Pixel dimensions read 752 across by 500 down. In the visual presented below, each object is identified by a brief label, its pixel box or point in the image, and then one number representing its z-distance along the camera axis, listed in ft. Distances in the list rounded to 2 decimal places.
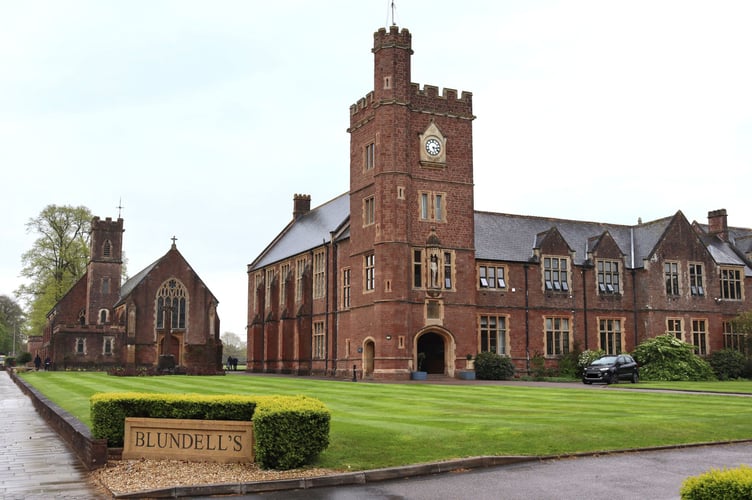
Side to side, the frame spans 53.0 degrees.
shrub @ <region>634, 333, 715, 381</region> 151.94
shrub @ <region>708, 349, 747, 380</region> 167.63
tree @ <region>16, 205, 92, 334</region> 266.98
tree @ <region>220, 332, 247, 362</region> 483.92
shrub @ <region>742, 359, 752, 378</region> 171.04
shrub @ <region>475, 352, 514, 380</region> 150.71
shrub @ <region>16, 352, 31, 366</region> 294.70
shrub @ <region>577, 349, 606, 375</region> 158.39
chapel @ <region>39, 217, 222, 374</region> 224.53
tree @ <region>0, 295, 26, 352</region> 439.18
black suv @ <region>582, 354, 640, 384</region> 125.18
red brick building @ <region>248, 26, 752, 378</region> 148.97
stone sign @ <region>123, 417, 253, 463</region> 45.50
